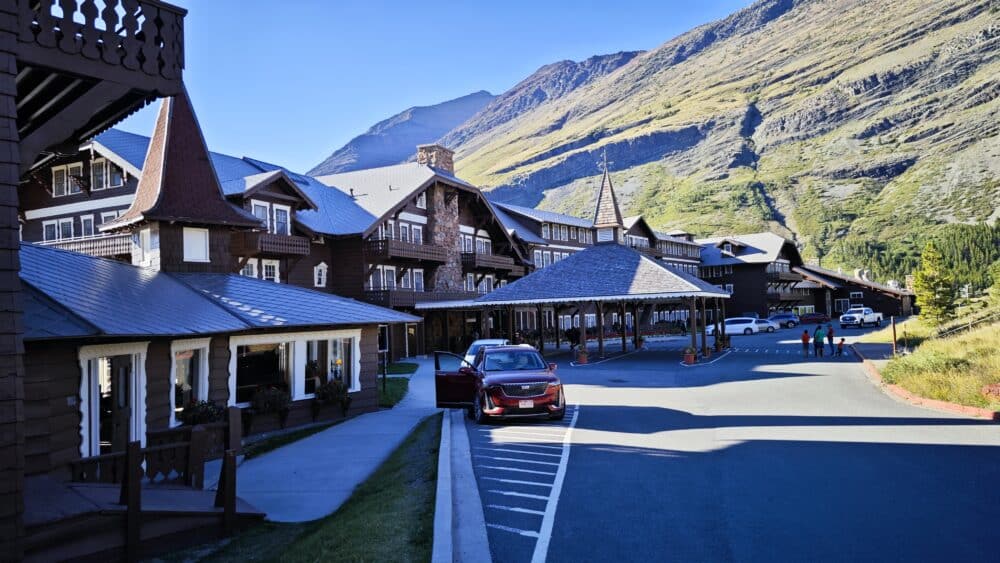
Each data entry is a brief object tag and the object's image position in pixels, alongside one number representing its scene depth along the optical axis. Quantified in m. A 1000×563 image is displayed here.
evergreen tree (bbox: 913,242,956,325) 46.19
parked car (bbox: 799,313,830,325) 77.76
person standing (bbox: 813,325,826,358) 35.00
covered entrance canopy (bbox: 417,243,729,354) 35.53
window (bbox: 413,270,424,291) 47.49
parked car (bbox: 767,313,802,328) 73.00
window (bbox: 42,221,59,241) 36.28
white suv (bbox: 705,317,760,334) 62.38
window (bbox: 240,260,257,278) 35.59
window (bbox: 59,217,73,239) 36.09
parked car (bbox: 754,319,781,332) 64.62
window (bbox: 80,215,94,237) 35.19
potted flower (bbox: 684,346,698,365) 33.78
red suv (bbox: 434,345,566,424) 16.23
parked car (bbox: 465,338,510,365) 24.51
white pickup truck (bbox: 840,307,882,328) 69.00
